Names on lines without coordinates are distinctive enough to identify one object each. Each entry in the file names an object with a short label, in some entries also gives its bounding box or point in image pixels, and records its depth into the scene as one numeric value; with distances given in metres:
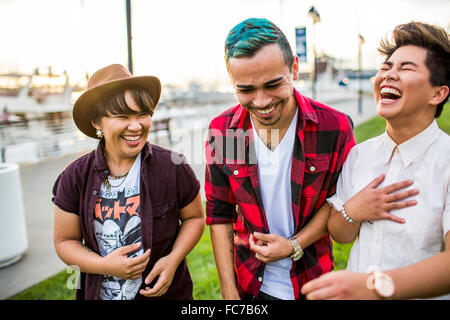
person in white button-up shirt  1.22
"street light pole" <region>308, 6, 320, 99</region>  11.98
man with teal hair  1.53
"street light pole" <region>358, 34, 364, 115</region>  21.11
